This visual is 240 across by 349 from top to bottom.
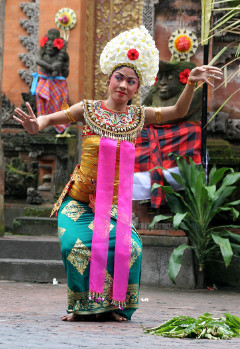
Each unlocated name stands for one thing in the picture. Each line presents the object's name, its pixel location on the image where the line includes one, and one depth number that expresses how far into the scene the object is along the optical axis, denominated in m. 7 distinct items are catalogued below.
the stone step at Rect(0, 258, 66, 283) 8.77
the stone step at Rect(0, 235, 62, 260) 9.52
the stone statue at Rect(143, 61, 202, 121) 9.31
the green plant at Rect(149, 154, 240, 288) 8.06
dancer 5.29
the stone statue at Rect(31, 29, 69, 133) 13.14
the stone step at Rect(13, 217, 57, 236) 11.12
